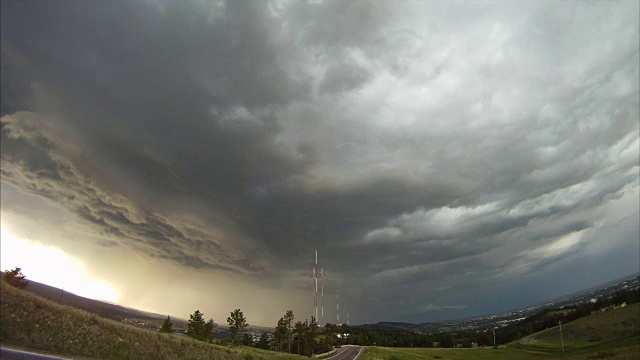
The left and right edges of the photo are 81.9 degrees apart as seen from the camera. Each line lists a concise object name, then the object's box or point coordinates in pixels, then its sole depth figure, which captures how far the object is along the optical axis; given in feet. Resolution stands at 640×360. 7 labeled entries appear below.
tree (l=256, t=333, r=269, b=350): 519.64
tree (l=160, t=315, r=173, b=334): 370.71
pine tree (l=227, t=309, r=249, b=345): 426.26
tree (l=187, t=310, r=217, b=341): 360.03
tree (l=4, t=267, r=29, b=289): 211.90
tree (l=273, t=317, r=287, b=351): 486.38
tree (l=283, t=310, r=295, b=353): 483.10
